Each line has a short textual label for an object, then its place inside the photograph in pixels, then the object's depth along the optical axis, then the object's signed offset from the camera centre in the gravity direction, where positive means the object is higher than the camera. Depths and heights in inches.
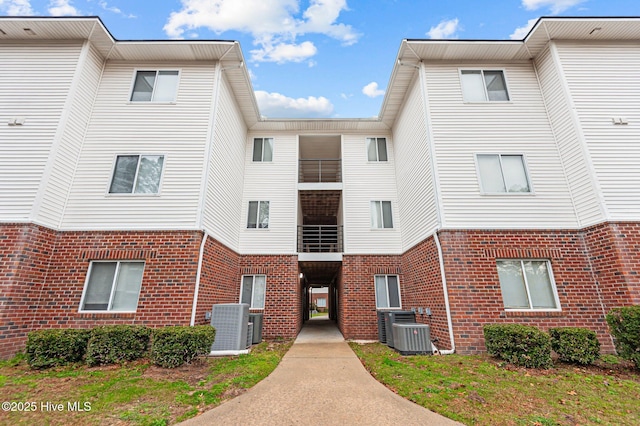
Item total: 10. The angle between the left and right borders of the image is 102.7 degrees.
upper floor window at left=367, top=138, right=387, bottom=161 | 509.0 +274.2
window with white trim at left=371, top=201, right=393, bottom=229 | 463.5 +135.0
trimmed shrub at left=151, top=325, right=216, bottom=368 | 239.5 -47.9
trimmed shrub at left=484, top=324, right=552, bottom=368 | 230.4 -47.6
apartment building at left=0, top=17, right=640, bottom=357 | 278.7 +126.3
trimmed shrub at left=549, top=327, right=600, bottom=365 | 234.8 -48.1
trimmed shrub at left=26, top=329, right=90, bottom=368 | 229.0 -47.1
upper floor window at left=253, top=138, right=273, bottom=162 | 507.8 +274.5
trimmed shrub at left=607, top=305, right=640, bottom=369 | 216.7 -33.4
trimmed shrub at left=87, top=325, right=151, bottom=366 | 240.4 -46.9
